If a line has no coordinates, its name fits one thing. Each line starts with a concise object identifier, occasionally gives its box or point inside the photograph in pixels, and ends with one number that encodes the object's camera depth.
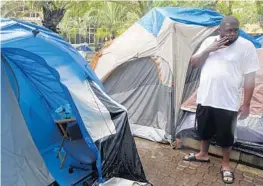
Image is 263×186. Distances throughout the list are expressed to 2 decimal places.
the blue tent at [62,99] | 2.55
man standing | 2.91
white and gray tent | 4.12
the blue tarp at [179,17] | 4.27
